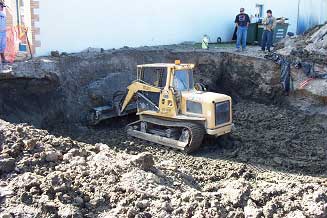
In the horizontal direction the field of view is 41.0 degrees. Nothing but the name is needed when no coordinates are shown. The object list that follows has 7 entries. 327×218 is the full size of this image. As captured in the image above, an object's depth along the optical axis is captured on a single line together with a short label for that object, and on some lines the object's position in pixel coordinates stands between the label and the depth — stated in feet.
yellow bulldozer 33.50
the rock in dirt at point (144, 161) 23.09
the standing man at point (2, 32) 36.81
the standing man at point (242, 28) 53.16
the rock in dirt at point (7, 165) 21.33
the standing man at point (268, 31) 53.22
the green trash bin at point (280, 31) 61.69
